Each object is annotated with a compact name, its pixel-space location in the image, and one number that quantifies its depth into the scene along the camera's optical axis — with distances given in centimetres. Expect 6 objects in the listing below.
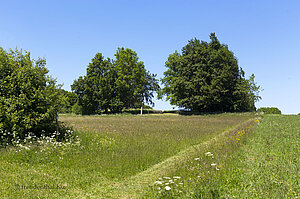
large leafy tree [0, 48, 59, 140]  1182
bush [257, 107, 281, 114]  6144
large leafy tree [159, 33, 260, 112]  4525
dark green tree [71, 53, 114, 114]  5403
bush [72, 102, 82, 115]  5981
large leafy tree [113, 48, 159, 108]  5669
